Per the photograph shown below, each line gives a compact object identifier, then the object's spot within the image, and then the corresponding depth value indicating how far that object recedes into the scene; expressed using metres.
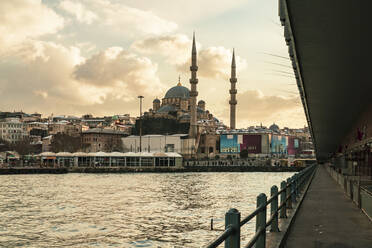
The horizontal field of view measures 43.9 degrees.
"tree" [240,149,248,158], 142.75
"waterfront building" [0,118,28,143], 188.62
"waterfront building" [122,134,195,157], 150.50
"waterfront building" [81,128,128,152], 163.50
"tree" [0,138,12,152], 149.02
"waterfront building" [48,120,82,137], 193.50
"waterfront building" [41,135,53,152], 174.25
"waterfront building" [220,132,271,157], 150.12
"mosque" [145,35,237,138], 144.62
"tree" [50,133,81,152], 137.00
